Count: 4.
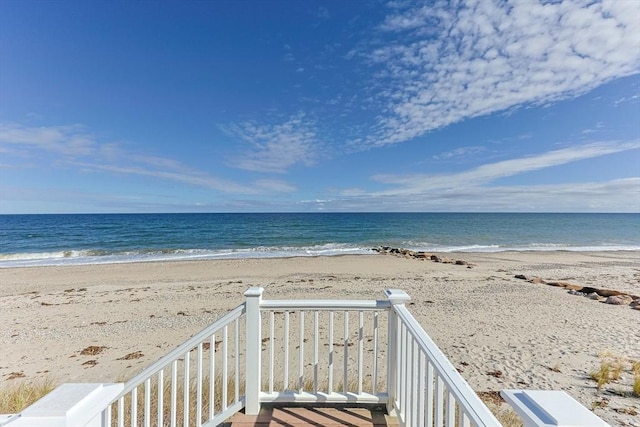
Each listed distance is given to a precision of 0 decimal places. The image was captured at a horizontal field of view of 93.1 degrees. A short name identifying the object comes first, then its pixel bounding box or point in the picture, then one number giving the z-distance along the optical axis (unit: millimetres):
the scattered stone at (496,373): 4668
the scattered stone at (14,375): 4867
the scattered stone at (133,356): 5387
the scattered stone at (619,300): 8055
